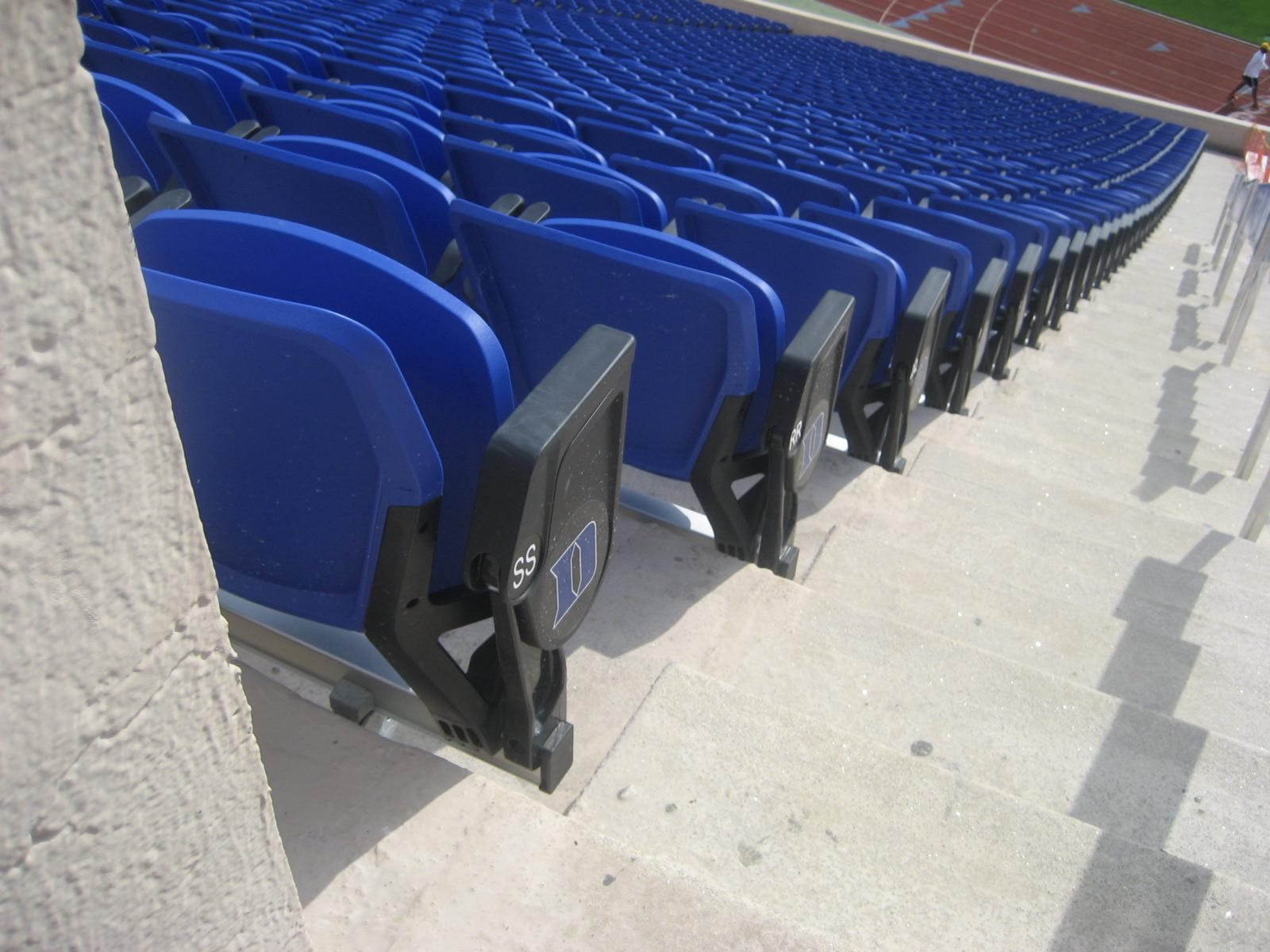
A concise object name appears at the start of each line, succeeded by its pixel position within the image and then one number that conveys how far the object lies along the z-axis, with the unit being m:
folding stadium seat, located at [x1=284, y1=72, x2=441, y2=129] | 3.55
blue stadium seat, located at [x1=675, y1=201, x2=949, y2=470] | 2.33
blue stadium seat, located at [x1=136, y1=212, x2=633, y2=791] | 1.10
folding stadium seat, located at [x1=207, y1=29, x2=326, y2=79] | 4.57
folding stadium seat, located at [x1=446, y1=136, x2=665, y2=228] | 2.42
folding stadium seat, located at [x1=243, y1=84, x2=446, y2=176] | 2.83
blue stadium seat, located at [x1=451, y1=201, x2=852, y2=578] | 1.75
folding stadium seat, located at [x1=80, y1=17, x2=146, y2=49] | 4.16
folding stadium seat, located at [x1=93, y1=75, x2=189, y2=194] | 2.53
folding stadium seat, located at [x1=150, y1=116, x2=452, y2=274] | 1.98
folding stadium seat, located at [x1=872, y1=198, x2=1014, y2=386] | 3.38
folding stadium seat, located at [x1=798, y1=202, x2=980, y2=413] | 2.97
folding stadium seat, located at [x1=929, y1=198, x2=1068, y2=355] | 4.04
